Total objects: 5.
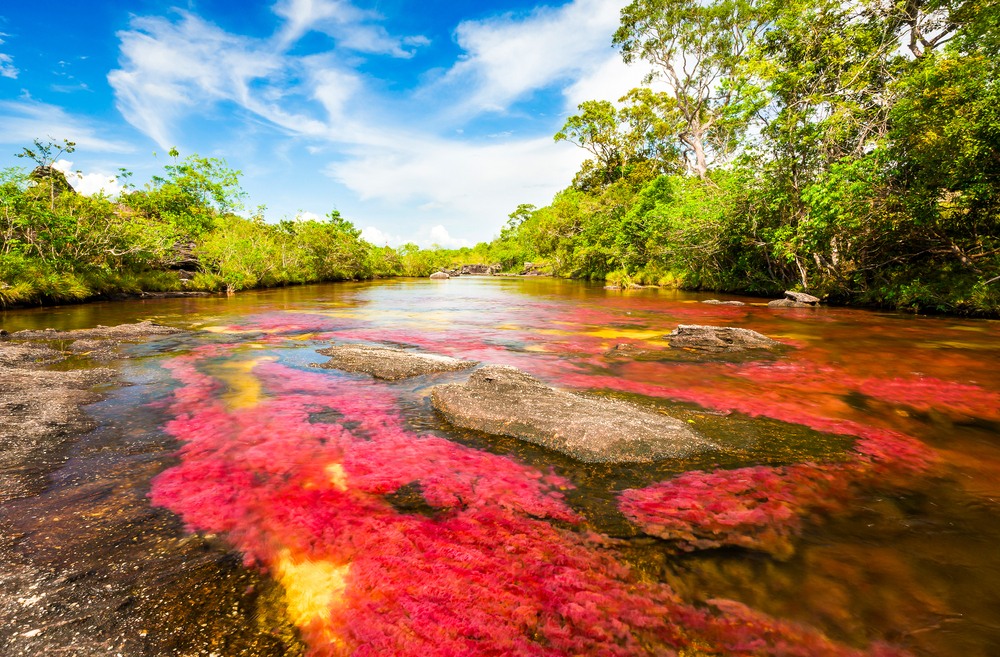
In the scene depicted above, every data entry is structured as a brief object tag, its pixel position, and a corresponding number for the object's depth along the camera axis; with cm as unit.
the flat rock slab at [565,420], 408
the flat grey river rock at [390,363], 700
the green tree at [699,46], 3106
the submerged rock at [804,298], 1758
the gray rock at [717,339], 927
